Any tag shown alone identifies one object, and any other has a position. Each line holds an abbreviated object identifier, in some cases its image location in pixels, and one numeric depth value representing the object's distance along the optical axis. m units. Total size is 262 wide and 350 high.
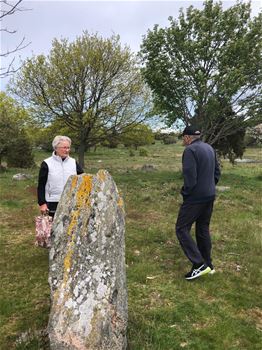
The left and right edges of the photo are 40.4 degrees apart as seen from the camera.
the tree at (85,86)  21.39
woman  6.48
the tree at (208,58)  17.16
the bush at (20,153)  25.61
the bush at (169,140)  63.47
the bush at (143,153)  40.25
